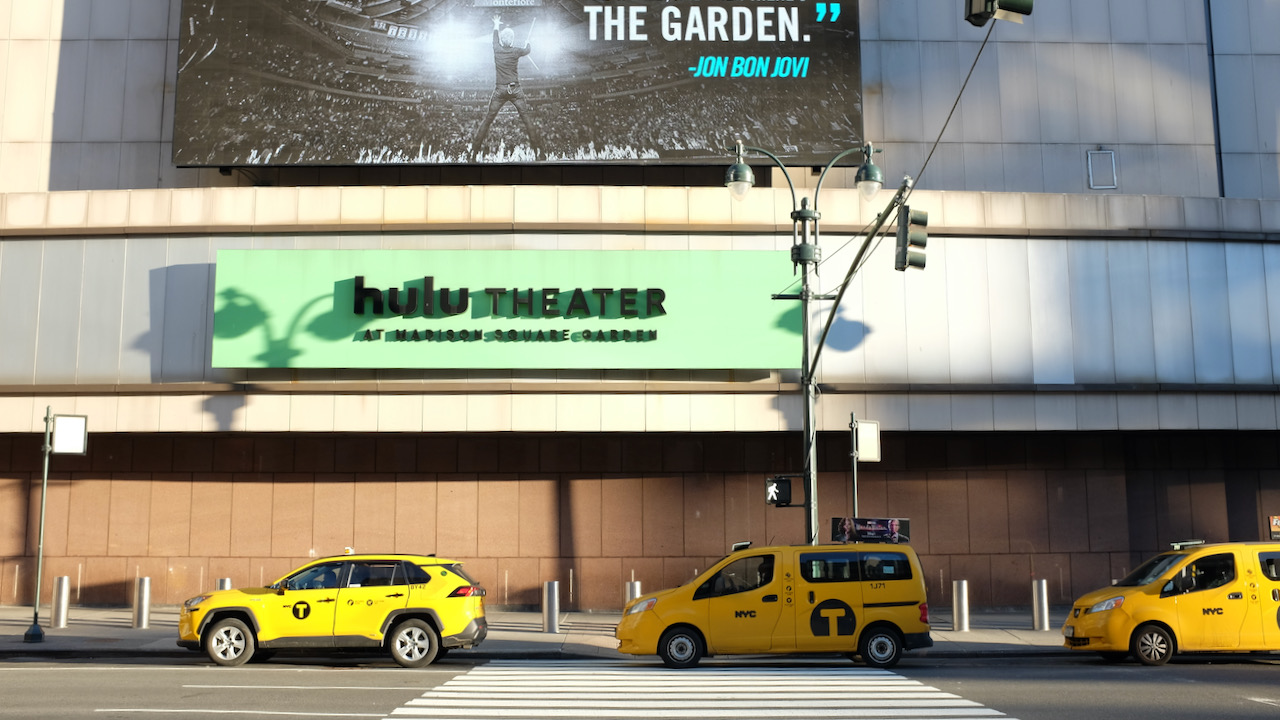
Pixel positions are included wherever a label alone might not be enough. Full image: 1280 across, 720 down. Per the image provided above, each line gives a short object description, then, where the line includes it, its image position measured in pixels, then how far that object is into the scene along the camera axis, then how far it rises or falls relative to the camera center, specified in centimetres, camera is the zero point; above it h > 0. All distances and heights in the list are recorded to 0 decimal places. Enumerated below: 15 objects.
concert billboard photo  2448 +981
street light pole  1702 +369
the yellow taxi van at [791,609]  1542 -132
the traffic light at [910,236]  1448 +368
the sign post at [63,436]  1891 +147
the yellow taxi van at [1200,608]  1536 -134
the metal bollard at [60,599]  1983 -144
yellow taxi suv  1539 -136
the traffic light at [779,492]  1866 +40
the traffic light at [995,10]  936 +436
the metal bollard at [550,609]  1975 -166
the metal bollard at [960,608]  2006 -170
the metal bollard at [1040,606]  2038 -170
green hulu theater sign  2255 +431
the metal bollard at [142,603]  1986 -152
